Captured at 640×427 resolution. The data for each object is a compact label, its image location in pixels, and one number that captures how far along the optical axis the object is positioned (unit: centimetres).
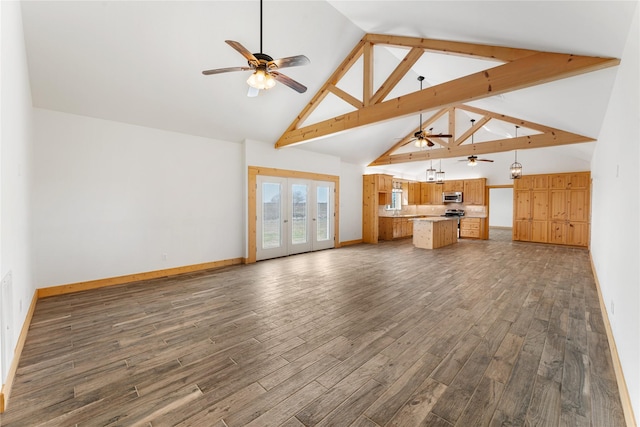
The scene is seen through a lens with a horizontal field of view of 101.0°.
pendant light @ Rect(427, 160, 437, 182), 891
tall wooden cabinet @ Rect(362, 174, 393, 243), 945
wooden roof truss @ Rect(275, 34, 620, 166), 296
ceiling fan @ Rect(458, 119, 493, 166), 814
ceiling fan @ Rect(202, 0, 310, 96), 289
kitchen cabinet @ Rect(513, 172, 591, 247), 855
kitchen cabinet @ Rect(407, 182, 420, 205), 1209
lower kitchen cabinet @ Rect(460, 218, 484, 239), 1045
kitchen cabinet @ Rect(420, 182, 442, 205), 1185
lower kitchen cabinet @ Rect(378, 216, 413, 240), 1012
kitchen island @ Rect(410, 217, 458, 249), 812
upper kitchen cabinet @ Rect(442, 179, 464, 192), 1130
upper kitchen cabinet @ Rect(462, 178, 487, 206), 1070
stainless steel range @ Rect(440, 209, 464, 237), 1089
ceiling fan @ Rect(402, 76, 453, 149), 621
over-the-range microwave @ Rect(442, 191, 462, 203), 1109
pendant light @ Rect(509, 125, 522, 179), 812
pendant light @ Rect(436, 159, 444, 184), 932
